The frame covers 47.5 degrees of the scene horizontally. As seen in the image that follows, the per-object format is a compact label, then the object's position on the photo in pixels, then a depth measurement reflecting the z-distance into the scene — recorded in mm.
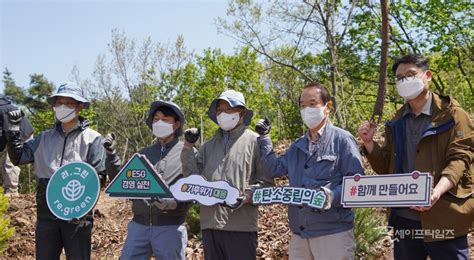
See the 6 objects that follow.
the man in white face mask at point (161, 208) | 4574
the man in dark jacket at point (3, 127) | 5188
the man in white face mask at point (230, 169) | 4426
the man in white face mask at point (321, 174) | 3922
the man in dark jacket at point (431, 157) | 3582
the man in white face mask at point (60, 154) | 4785
